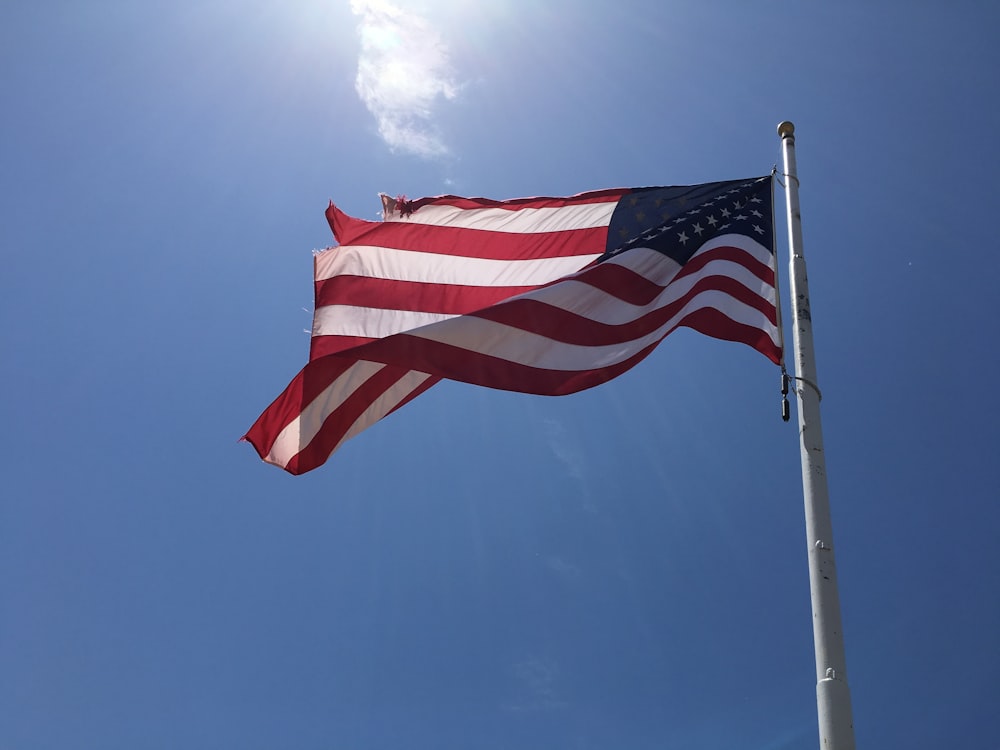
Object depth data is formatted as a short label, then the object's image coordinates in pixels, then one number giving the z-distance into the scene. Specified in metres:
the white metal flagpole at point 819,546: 7.55
